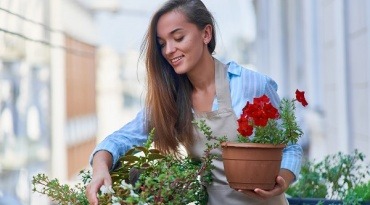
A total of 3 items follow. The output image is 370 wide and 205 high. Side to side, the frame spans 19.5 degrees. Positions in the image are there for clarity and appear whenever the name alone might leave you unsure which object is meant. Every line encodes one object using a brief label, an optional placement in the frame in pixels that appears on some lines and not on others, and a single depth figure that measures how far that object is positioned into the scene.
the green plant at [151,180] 2.65
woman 3.04
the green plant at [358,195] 3.53
